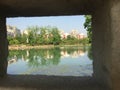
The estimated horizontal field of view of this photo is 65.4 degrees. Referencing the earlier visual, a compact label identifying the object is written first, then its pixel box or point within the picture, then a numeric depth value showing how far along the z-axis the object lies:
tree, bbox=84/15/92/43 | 8.81
